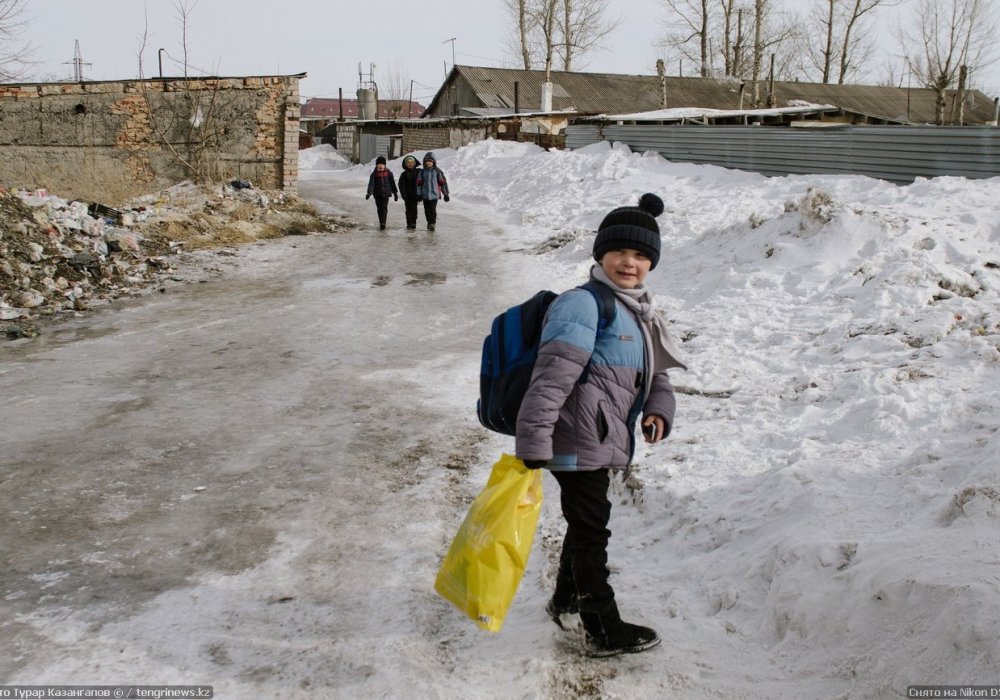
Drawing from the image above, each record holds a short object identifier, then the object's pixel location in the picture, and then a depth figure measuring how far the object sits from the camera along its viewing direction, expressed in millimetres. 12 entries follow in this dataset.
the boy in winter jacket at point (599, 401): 2623
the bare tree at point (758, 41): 34803
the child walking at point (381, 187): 16297
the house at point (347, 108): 76400
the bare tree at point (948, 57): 46969
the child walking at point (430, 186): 15805
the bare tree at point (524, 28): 49031
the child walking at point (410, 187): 16078
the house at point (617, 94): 46656
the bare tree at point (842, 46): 47719
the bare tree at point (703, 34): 45844
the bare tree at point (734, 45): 43062
